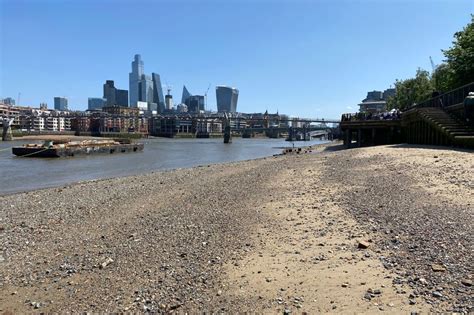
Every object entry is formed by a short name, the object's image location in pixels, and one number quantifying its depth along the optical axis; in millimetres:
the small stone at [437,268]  6238
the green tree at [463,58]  35750
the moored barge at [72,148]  59844
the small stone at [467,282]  5741
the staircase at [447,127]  23395
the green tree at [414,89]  71938
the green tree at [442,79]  40416
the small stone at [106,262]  8443
